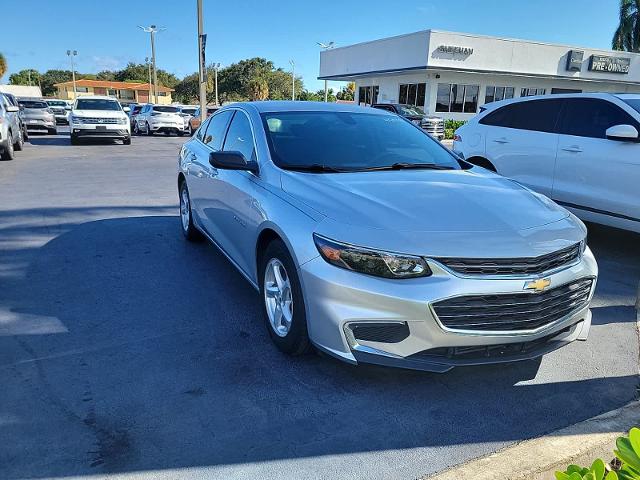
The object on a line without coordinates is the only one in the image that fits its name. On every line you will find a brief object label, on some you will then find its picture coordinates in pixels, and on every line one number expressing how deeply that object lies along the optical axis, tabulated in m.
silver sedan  2.66
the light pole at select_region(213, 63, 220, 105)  68.09
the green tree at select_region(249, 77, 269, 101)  69.44
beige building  87.44
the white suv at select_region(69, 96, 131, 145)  18.39
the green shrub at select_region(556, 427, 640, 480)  1.36
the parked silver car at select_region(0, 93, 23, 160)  13.26
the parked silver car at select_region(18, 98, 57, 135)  23.53
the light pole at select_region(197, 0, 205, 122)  24.73
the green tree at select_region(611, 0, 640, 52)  39.44
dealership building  29.09
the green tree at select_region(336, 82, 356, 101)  78.69
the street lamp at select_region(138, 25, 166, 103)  47.88
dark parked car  23.75
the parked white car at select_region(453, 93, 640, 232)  5.57
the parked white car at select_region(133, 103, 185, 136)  25.73
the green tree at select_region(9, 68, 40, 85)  109.25
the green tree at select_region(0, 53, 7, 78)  70.94
